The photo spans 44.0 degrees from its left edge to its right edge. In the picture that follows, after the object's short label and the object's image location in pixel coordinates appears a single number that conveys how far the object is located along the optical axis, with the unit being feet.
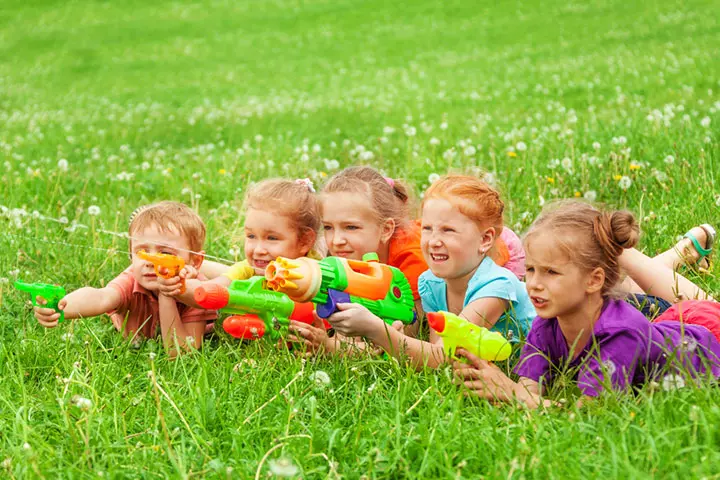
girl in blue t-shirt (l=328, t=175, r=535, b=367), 14.75
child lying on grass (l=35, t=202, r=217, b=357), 15.47
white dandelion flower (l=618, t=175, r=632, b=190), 20.36
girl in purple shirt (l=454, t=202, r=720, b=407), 12.06
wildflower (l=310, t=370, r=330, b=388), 12.75
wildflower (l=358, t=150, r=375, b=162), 25.25
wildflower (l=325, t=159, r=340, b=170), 24.80
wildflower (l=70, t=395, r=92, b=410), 11.68
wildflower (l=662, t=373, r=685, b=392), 11.18
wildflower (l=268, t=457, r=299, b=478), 8.80
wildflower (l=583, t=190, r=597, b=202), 19.98
